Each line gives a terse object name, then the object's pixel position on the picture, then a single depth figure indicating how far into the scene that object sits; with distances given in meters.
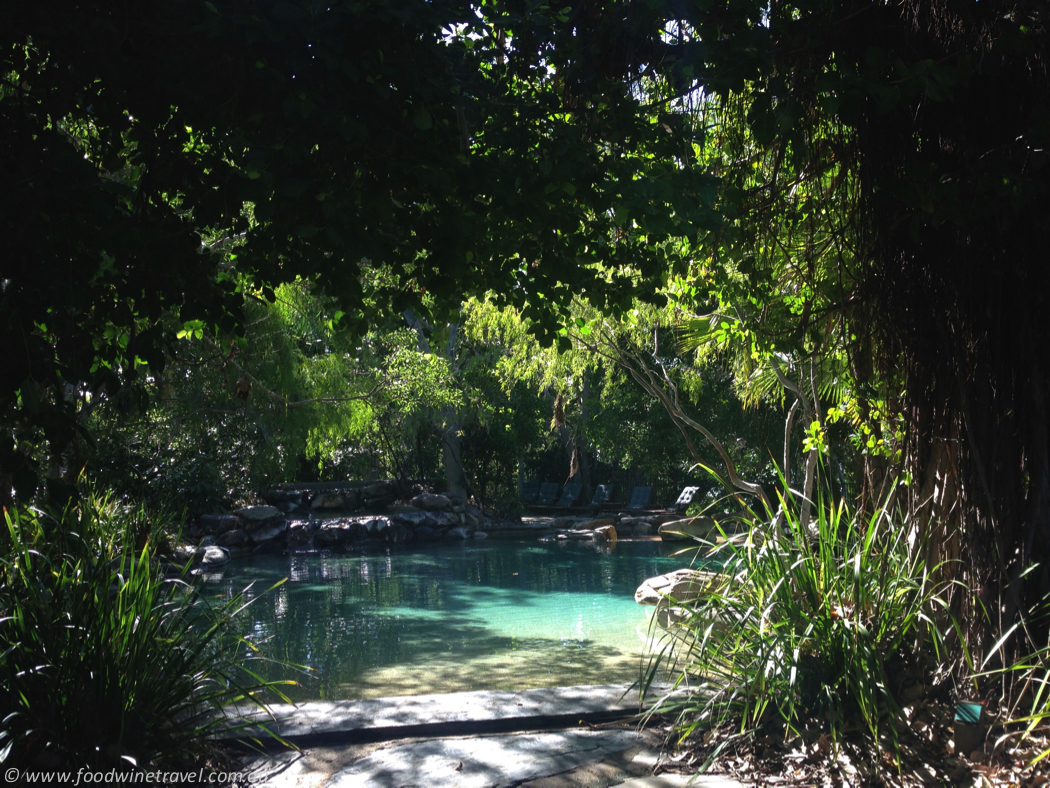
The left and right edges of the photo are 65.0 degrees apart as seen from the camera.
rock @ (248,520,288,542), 13.66
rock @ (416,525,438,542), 15.29
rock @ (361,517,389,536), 14.71
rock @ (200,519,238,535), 13.55
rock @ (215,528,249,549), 13.23
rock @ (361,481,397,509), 17.77
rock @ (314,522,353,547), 14.15
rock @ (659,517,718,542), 13.04
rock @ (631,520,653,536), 16.11
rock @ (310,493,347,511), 16.94
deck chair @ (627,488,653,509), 18.50
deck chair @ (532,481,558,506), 20.44
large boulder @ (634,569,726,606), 6.81
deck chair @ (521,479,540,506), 20.89
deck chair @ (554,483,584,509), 19.77
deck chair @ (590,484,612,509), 19.33
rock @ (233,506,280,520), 13.88
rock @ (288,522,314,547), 13.97
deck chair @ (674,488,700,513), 16.29
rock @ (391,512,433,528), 15.20
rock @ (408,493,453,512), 16.73
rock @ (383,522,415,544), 14.82
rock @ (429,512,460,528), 15.68
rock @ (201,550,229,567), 11.41
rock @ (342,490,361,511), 17.38
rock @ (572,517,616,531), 16.22
